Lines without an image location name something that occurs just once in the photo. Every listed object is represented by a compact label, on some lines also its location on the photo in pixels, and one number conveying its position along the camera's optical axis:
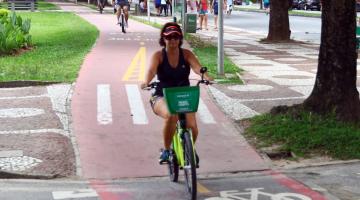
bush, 16.00
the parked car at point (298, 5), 62.80
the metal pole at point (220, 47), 13.02
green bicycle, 5.64
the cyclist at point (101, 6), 43.30
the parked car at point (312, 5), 60.03
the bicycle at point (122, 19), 23.96
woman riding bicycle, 6.15
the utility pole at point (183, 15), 24.48
